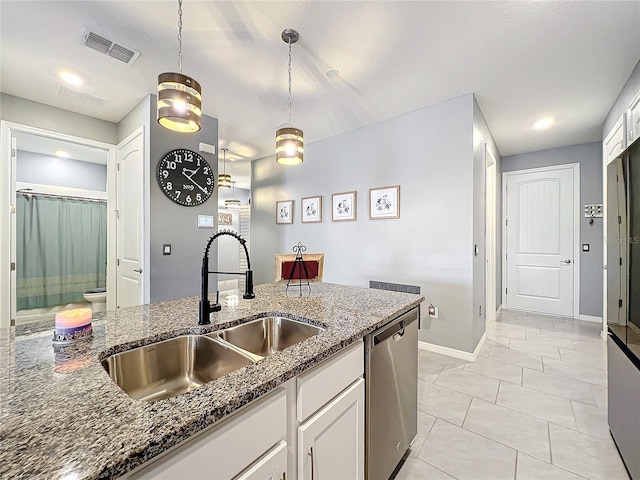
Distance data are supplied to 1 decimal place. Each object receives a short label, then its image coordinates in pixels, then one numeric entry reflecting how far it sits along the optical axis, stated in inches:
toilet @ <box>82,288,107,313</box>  174.9
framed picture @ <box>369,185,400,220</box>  134.6
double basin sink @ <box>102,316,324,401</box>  40.4
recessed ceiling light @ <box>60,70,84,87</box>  99.9
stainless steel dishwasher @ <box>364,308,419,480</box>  49.7
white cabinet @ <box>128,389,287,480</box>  23.5
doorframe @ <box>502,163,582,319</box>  168.7
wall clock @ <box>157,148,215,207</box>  119.3
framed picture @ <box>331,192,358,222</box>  151.3
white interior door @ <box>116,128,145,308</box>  118.8
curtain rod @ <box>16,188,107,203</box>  168.4
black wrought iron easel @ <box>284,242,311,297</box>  74.4
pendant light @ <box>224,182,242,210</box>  251.8
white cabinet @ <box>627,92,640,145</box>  90.8
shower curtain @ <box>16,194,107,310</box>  167.5
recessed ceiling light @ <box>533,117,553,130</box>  134.4
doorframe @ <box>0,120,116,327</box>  111.3
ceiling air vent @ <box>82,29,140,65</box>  80.9
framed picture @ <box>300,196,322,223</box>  167.8
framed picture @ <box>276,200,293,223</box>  184.2
